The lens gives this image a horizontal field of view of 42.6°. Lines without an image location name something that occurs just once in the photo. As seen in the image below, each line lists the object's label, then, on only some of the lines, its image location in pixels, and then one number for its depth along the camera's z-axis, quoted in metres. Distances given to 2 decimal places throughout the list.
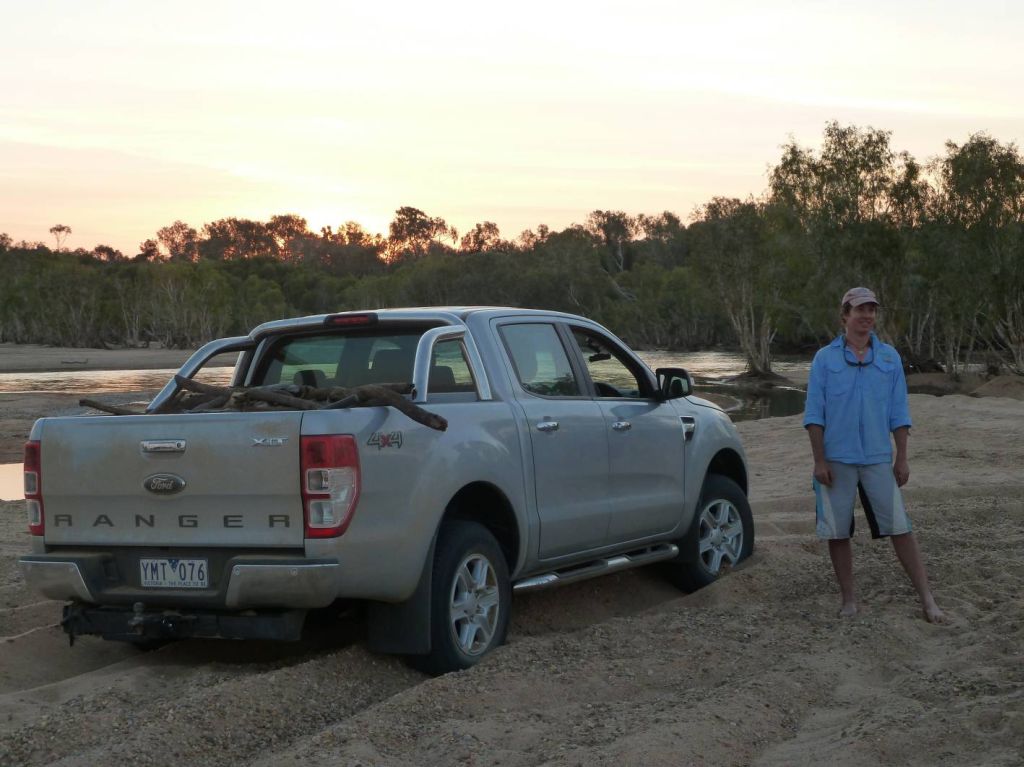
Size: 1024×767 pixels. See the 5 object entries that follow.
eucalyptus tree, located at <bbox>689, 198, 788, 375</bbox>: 61.41
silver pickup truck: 5.64
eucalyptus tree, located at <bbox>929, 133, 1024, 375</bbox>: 42.06
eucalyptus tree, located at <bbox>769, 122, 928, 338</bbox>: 48.00
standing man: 7.19
